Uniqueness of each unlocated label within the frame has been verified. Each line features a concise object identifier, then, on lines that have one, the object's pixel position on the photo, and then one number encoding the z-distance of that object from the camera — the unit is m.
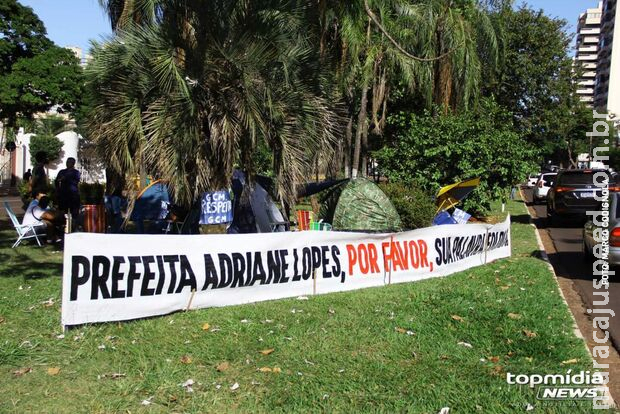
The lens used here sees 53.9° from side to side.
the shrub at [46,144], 45.12
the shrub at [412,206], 14.15
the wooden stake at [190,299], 6.82
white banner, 6.05
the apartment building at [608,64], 102.62
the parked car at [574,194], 17.86
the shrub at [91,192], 20.70
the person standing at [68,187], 12.34
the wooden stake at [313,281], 7.96
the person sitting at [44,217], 12.03
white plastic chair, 11.60
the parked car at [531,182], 47.08
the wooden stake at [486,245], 11.07
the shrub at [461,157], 16.64
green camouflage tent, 12.66
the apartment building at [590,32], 139.88
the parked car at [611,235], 9.42
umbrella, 15.16
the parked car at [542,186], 28.94
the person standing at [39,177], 12.49
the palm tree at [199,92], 8.71
